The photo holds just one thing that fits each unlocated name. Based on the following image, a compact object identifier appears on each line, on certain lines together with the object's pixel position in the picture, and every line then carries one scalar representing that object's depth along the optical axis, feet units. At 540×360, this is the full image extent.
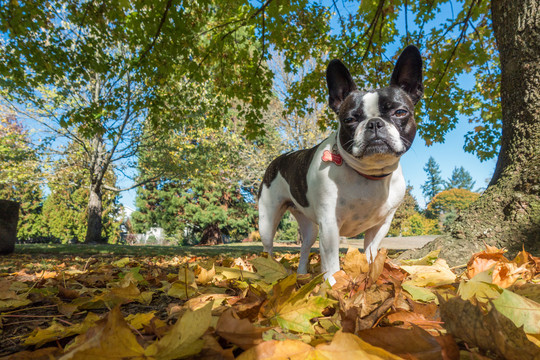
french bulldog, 1.58
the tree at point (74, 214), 63.09
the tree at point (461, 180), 217.68
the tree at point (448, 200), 141.16
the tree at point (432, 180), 195.64
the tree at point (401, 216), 73.80
